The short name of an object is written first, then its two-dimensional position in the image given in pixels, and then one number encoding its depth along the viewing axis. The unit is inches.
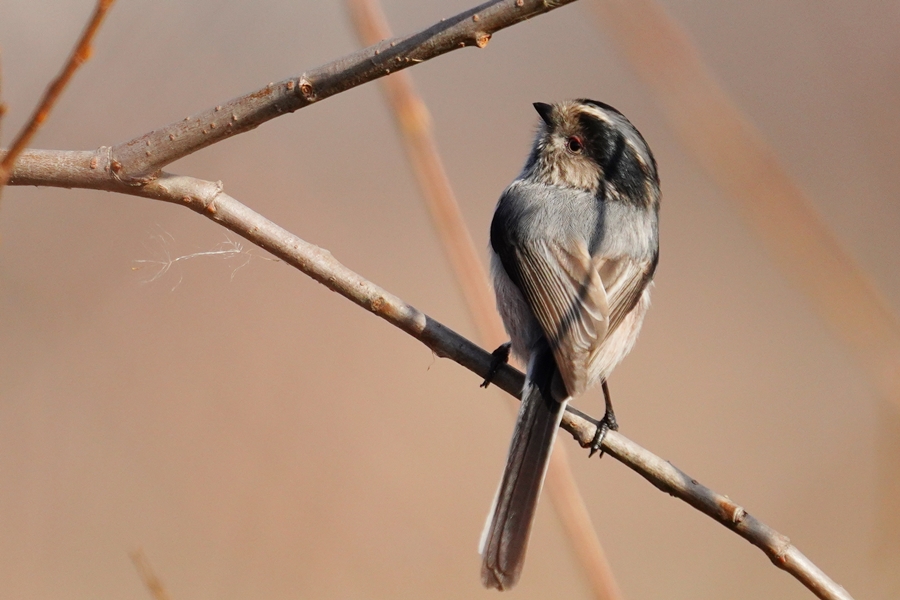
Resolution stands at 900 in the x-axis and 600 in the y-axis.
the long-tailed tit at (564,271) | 139.5
